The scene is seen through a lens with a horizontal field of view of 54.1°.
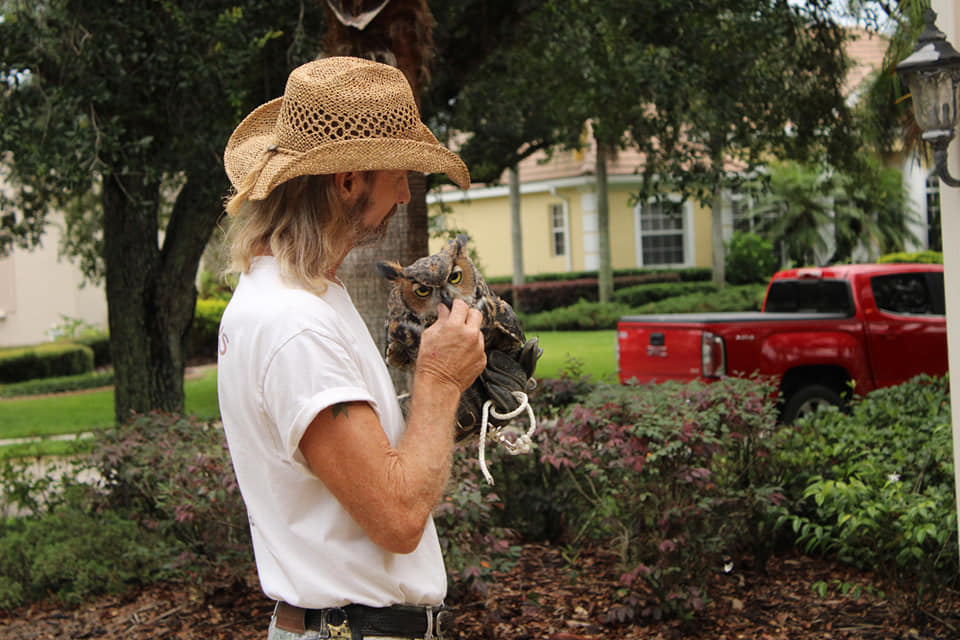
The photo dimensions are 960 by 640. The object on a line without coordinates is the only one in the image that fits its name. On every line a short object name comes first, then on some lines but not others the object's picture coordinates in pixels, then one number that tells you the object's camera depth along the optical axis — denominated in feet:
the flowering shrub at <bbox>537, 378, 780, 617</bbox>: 15.12
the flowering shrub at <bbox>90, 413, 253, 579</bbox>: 15.88
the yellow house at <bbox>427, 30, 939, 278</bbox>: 92.89
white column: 13.01
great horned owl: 6.34
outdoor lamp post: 14.12
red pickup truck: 28.40
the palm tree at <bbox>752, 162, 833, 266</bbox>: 93.30
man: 5.47
